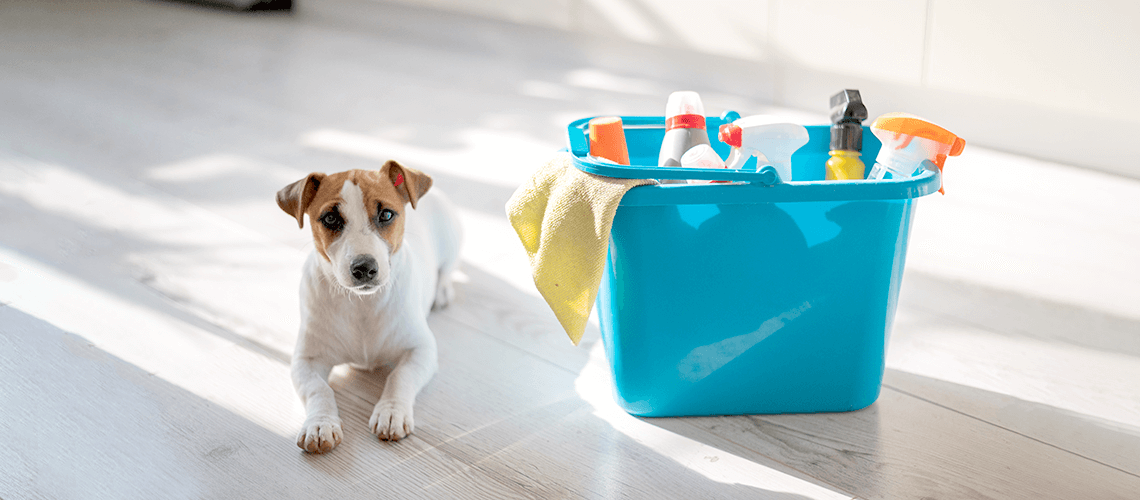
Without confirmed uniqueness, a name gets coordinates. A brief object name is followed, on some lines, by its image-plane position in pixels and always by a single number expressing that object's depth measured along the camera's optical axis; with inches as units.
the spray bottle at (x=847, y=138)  42.2
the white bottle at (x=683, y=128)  41.8
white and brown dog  42.5
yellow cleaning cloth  38.3
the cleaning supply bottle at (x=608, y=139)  42.0
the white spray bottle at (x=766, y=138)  39.8
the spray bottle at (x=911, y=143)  38.9
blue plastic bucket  38.3
